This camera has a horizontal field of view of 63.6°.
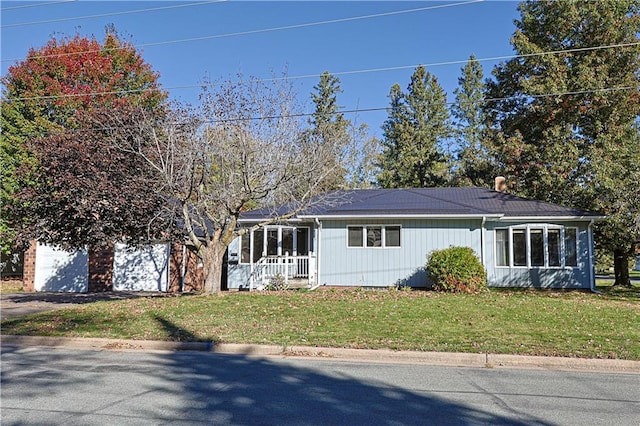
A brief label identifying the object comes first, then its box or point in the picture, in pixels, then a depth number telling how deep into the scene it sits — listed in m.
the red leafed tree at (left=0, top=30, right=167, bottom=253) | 14.44
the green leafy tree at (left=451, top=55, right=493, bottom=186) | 41.53
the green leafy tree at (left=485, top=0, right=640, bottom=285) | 24.23
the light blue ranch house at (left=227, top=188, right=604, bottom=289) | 19.41
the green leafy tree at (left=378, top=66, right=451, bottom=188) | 41.88
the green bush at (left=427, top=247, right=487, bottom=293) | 17.27
